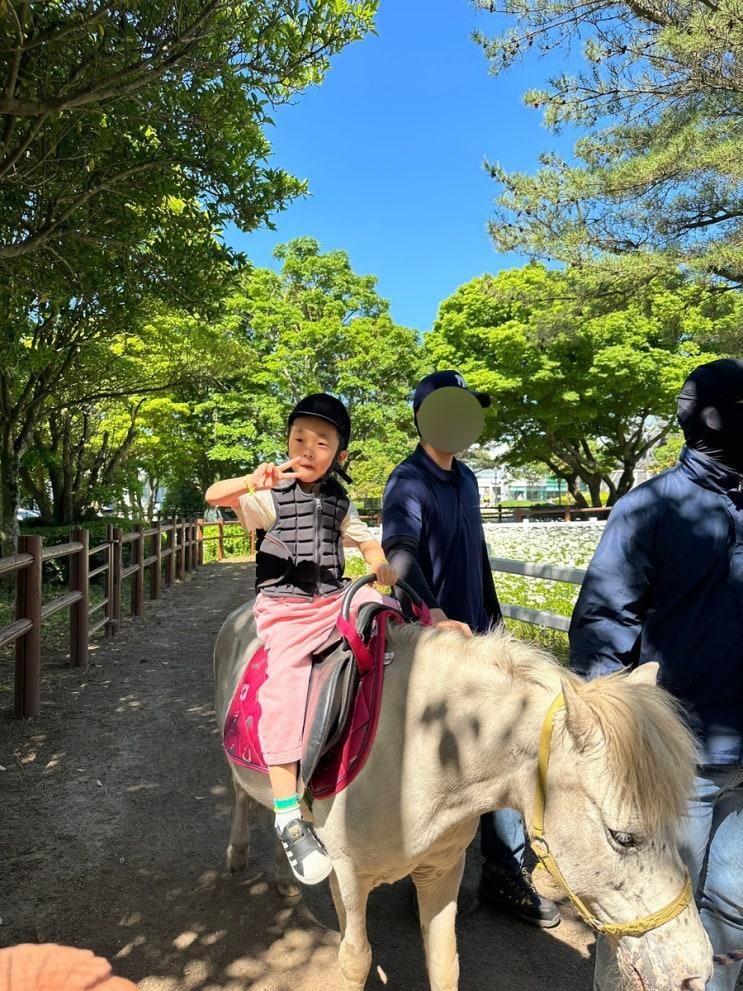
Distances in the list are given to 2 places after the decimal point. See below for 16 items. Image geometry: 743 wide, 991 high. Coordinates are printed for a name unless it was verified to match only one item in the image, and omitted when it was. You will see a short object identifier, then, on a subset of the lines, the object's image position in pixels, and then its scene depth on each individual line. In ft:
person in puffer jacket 5.74
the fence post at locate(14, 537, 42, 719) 16.08
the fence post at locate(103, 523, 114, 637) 26.48
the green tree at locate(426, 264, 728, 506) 75.10
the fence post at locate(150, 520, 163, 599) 37.04
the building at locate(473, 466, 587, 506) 234.85
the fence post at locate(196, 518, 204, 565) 55.76
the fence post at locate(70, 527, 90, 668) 21.34
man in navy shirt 7.99
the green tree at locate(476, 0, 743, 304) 19.45
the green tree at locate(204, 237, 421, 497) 76.13
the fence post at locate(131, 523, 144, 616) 31.35
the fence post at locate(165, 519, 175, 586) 42.70
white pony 4.61
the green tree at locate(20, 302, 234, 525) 37.47
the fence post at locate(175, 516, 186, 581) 45.80
